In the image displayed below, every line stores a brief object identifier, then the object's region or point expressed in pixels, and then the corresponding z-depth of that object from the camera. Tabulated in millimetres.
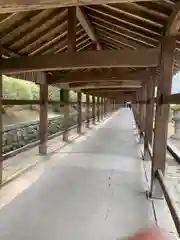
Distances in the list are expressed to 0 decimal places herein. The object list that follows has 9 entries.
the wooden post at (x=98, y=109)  11604
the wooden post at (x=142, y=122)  5398
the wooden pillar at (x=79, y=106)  6819
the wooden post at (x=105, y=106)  14678
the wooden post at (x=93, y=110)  9841
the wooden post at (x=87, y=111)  8495
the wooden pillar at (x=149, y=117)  3739
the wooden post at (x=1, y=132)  2635
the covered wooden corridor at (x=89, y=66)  1925
